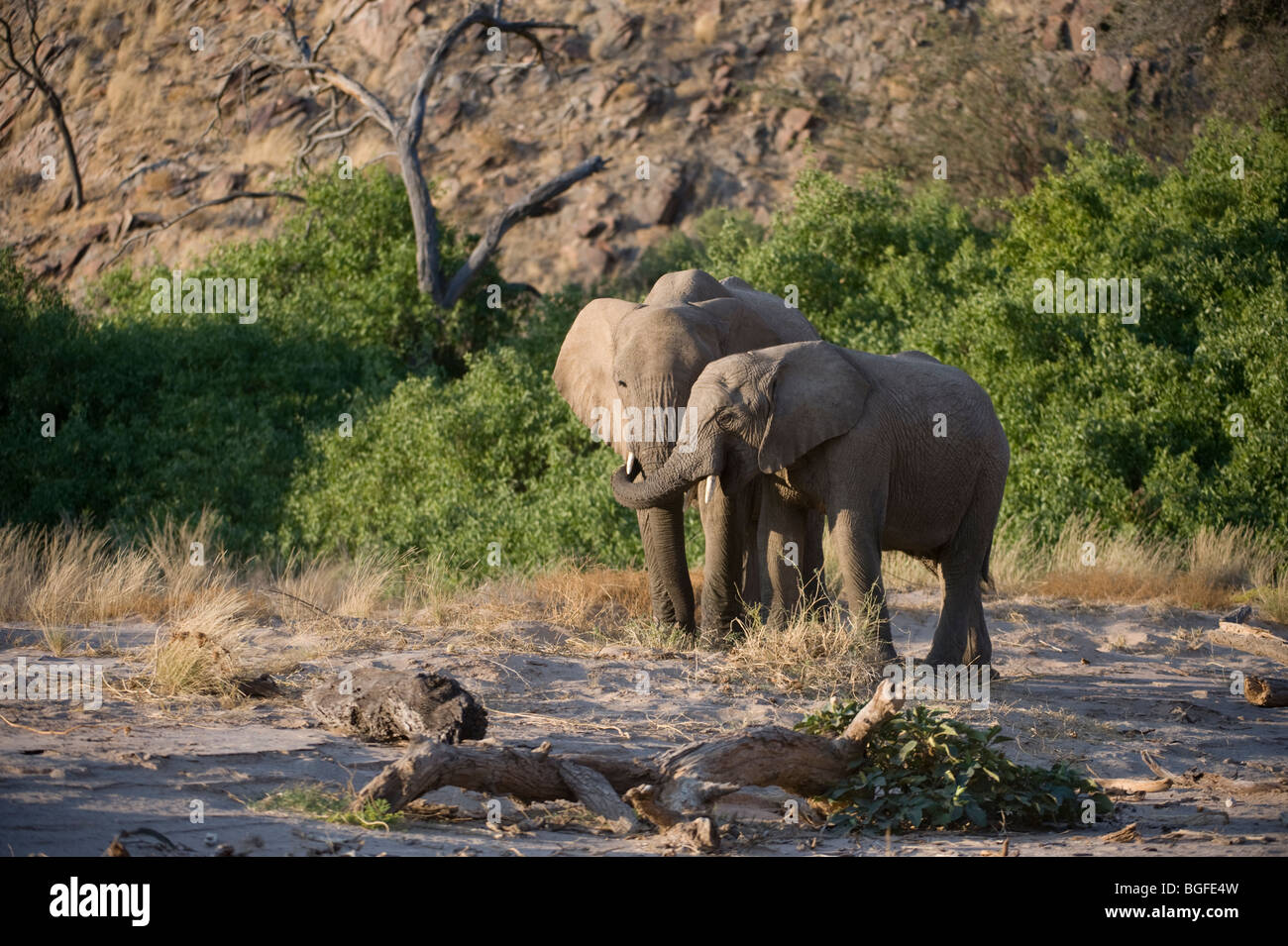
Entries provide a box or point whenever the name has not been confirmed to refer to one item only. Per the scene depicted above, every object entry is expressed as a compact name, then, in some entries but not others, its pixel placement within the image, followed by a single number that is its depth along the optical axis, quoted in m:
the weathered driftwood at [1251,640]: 20.89
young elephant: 16.83
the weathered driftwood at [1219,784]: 13.37
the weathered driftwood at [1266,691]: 17.64
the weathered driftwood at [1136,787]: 13.33
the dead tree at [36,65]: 60.19
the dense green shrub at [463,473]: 31.28
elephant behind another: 18.52
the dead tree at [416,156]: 45.97
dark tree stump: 12.70
